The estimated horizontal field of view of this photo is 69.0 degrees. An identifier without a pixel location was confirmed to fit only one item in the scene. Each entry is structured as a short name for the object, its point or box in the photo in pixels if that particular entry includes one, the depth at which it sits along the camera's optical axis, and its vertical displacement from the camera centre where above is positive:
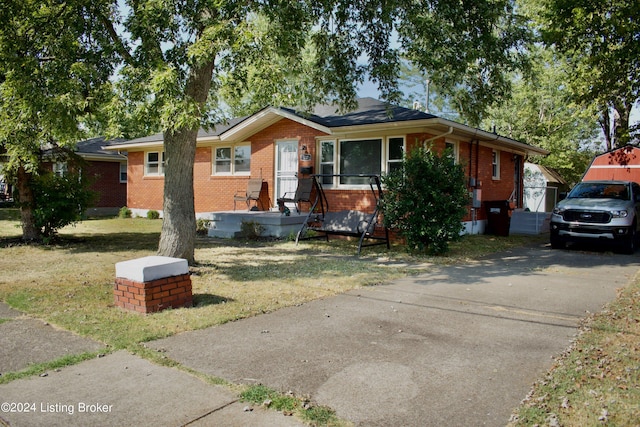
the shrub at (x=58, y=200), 11.16 +0.03
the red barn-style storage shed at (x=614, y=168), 20.69 +1.59
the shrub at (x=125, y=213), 20.57 -0.51
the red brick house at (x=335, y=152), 12.62 +1.61
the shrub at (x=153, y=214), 19.67 -0.53
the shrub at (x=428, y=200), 9.88 +0.05
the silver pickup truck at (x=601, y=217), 10.98 -0.33
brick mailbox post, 5.31 -0.98
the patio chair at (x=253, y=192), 15.30 +0.33
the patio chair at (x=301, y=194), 13.78 +0.24
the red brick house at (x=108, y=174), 24.03 +1.44
